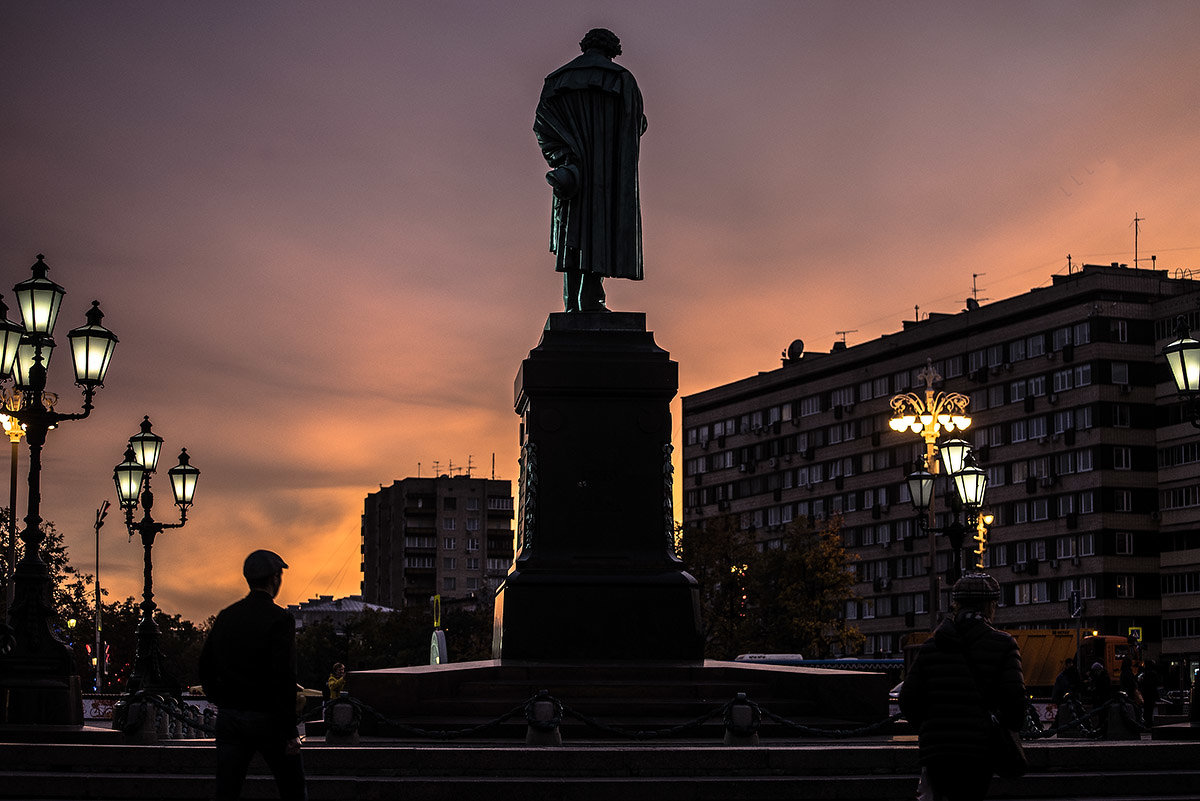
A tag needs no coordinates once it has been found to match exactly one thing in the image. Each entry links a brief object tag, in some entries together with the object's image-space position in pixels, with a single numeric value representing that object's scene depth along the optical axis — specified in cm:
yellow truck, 6278
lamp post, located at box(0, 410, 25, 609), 3609
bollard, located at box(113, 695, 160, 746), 2056
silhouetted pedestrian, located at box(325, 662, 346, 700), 3406
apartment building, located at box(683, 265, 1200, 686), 9638
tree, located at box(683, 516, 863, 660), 7650
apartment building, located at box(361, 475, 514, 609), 19300
